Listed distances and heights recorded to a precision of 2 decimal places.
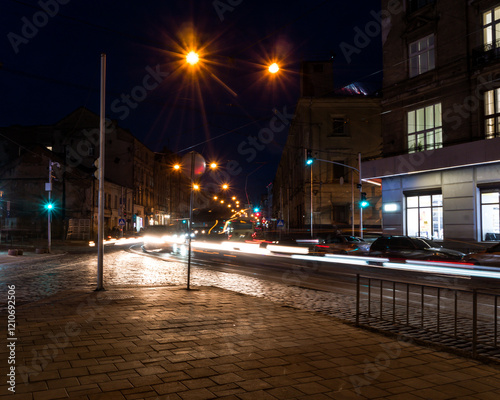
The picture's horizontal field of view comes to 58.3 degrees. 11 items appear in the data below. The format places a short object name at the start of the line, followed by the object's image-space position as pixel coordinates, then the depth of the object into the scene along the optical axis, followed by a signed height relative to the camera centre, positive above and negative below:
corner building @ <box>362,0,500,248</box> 23.44 +5.70
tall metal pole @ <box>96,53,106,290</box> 10.39 +0.87
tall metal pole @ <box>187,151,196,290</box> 10.84 +1.31
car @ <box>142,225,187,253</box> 34.53 -1.61
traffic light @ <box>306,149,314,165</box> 29.55 +4.09
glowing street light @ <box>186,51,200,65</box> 15.02 +5.45
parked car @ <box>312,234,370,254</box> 26.95 -1.60
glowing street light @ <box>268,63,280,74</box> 16.69 +5.65
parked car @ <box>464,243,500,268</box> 17.16 -1.50
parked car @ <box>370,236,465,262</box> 19.09 -1.41
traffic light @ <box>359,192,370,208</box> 31.61 +1.20
